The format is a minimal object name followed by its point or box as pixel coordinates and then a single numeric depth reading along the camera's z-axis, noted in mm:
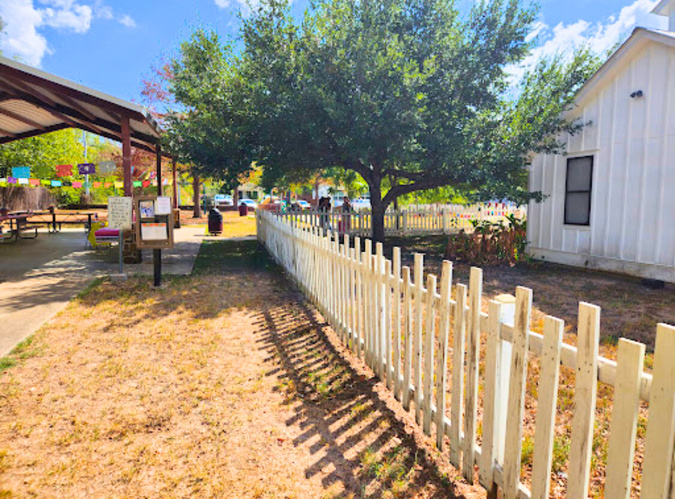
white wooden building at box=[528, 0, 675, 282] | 7473
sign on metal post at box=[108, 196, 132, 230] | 8125
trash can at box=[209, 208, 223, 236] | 17172
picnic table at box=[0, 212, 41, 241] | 12969
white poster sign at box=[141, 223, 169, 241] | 7402
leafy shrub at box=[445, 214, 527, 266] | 10164
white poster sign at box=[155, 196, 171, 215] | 7336
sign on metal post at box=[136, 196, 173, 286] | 7355
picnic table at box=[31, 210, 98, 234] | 14719
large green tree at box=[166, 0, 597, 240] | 10523
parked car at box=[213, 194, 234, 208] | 43938
